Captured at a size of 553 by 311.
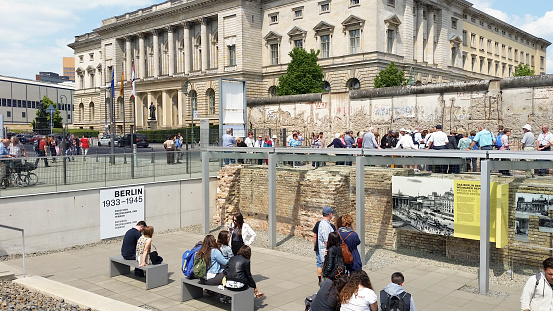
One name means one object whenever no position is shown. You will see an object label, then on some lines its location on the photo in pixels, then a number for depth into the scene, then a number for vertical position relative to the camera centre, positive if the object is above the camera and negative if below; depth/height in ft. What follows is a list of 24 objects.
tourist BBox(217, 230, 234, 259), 32.32 -7.35
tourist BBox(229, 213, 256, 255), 35.81 -7.37
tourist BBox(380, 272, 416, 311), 21.30 -7.09
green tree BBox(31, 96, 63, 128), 243.32 +8.63
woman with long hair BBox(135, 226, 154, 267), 36.12 -8.56
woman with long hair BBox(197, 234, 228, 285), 31.65 -8.10
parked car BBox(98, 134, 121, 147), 181.87 -3.27
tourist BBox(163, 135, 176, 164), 62.34 -3.14
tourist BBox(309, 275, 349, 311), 22.57 -7.49
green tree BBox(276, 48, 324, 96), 165.58 +19.26
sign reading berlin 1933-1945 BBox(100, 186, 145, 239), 54.13 -8.70
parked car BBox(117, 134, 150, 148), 164.45 -2.93
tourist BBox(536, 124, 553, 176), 54.36 -0.87
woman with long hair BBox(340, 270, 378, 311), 21.75 -7.23
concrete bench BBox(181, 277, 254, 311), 29.58 -9.90
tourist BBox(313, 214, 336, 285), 32.96 -7.83
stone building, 177.99 +37.37
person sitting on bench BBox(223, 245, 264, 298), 29.71 -8.36
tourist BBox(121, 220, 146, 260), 37.11 -8.26
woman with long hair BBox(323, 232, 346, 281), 28.71 -7.44
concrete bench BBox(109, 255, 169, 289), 35.96 -10.45
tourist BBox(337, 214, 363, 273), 30.04 -6.64
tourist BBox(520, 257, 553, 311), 21.39 -6.96
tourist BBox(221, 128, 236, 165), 68.44 -1.08
